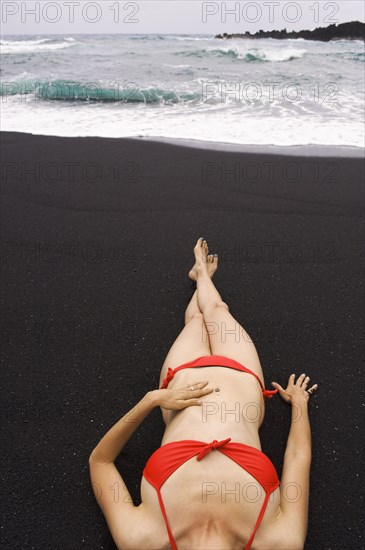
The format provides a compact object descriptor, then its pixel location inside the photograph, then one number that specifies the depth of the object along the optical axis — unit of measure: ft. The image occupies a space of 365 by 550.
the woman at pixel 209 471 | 4.57
